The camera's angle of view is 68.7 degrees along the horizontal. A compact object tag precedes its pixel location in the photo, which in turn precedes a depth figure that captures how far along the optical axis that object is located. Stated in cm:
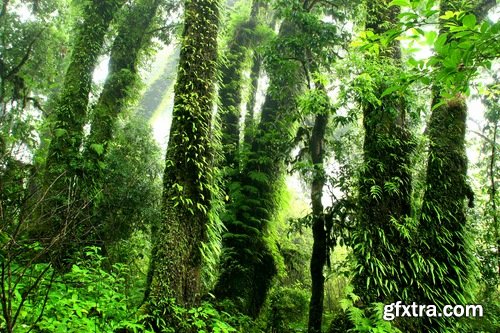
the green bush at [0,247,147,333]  295
